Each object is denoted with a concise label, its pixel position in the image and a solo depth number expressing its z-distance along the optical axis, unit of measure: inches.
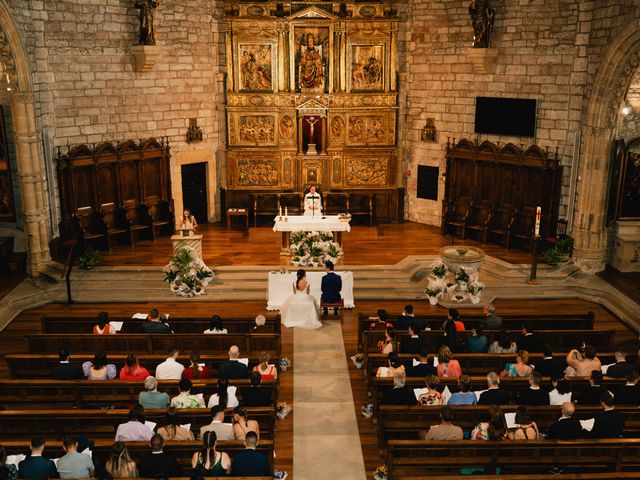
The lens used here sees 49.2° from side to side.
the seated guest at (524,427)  325.1
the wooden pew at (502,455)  319.6
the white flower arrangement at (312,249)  671.1
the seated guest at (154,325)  469.7
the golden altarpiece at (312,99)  812.6
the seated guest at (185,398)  366.3
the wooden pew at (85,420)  356.5
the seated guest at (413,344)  447.5
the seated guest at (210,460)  301.9
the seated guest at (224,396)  361.7
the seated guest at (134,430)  331.3
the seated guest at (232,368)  405.7
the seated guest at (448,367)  402.9
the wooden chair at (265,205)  848.3
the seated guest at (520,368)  401.4
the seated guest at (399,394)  370.3
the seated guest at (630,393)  371.2
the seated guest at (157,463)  299.0
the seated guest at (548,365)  409.7
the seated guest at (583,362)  406.9
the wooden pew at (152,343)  463.8
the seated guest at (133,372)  401.1
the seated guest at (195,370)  399.5
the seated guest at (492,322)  473.7
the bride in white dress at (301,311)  565.0
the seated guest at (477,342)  451.8
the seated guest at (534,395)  365.1
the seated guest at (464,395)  364.8
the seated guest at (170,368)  403.5
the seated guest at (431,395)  364.8
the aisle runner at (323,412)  373.1
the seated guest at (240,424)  336.2
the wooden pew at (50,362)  433.4
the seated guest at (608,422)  335.0
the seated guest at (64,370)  405.1
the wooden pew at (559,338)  473.4
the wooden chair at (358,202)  857.5
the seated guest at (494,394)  362.9
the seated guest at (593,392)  368.2
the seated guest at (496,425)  323.0
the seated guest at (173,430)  330.0
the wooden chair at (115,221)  751.1
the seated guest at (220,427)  335.9
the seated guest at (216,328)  467.5
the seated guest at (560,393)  371.9
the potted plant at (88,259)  675.4
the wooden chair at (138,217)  770.8
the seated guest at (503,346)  448.1
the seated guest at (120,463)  296.5
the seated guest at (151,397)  366.6
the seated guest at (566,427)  330.0
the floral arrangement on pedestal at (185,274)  627.8
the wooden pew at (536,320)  504.1
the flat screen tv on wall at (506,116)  731.4
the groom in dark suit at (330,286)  573.0
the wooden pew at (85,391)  393.4
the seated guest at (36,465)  302.2
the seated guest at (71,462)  304.8
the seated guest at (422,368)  400.4
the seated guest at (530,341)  450.0
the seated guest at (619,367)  404.2
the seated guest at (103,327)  474.9
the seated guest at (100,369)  403.5
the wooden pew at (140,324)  497.7
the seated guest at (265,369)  401.4
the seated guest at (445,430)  330.3
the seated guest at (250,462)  306.7
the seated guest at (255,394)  375.2
